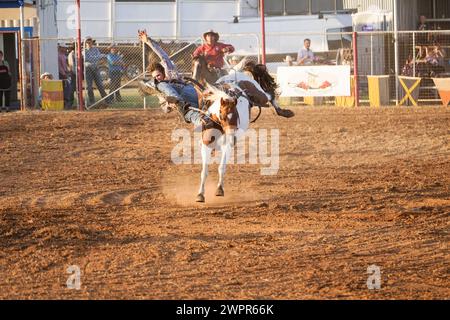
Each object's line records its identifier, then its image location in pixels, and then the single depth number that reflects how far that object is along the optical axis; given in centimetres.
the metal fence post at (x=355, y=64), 2820
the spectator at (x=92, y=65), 2934
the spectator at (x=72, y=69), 3098
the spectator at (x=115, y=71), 3005
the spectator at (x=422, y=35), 3000
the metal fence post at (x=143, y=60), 2861
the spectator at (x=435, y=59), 2900
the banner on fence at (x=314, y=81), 2842
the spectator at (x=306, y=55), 2933
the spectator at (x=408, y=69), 2909
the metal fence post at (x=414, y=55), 2851
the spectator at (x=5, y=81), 2888
